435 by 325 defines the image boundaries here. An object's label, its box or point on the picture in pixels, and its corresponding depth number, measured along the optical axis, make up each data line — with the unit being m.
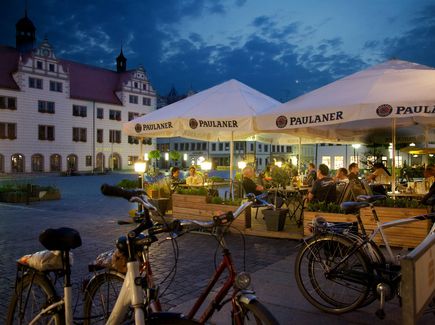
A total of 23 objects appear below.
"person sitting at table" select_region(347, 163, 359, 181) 11.69
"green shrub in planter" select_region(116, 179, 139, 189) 19.45
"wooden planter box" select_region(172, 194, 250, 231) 9.78
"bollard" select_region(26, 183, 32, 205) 17.09
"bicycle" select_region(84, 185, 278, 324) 2.57
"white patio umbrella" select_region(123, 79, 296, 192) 9.65
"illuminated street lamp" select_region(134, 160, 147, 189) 11.93
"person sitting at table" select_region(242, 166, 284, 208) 11.03
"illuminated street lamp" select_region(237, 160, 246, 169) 19.76
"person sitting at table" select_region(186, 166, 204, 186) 13.77
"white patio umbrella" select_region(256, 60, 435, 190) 7.09
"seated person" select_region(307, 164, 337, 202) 8.85
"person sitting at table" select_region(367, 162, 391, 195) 13.04
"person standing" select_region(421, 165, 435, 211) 9.38
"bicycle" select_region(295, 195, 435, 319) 4.47
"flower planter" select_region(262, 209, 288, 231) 9.19
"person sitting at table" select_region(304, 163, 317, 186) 14.31
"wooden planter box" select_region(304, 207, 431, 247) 7.64
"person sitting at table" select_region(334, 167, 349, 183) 11.23
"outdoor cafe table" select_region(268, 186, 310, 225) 10.54
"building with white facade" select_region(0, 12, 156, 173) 48.34
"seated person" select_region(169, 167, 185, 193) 14.10
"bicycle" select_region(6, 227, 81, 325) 3.06
